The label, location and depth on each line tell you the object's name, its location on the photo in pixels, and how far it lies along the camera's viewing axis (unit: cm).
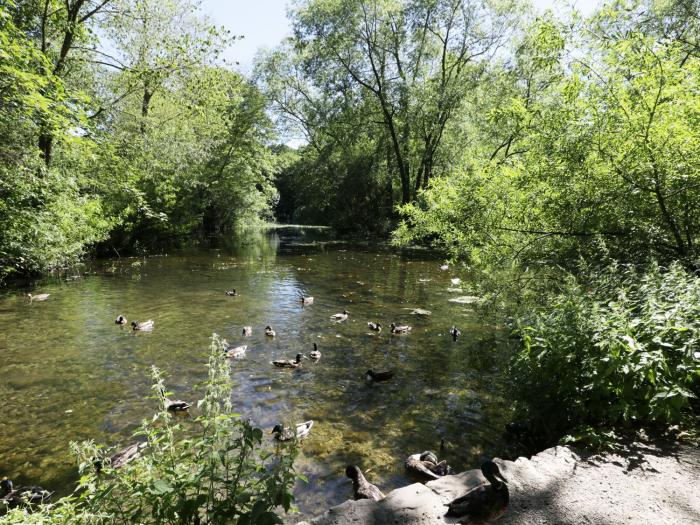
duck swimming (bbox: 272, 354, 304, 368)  902
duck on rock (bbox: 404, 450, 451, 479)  520
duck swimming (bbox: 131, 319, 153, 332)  1107
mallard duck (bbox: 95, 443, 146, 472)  516
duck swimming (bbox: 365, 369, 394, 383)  833
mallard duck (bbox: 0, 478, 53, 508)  438
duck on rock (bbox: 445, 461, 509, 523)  346
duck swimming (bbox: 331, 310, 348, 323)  1266
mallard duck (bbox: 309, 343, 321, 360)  948
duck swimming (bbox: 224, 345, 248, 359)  934
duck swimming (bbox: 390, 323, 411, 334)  1138
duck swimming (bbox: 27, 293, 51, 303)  1333
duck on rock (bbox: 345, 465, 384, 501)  469
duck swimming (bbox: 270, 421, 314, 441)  583
